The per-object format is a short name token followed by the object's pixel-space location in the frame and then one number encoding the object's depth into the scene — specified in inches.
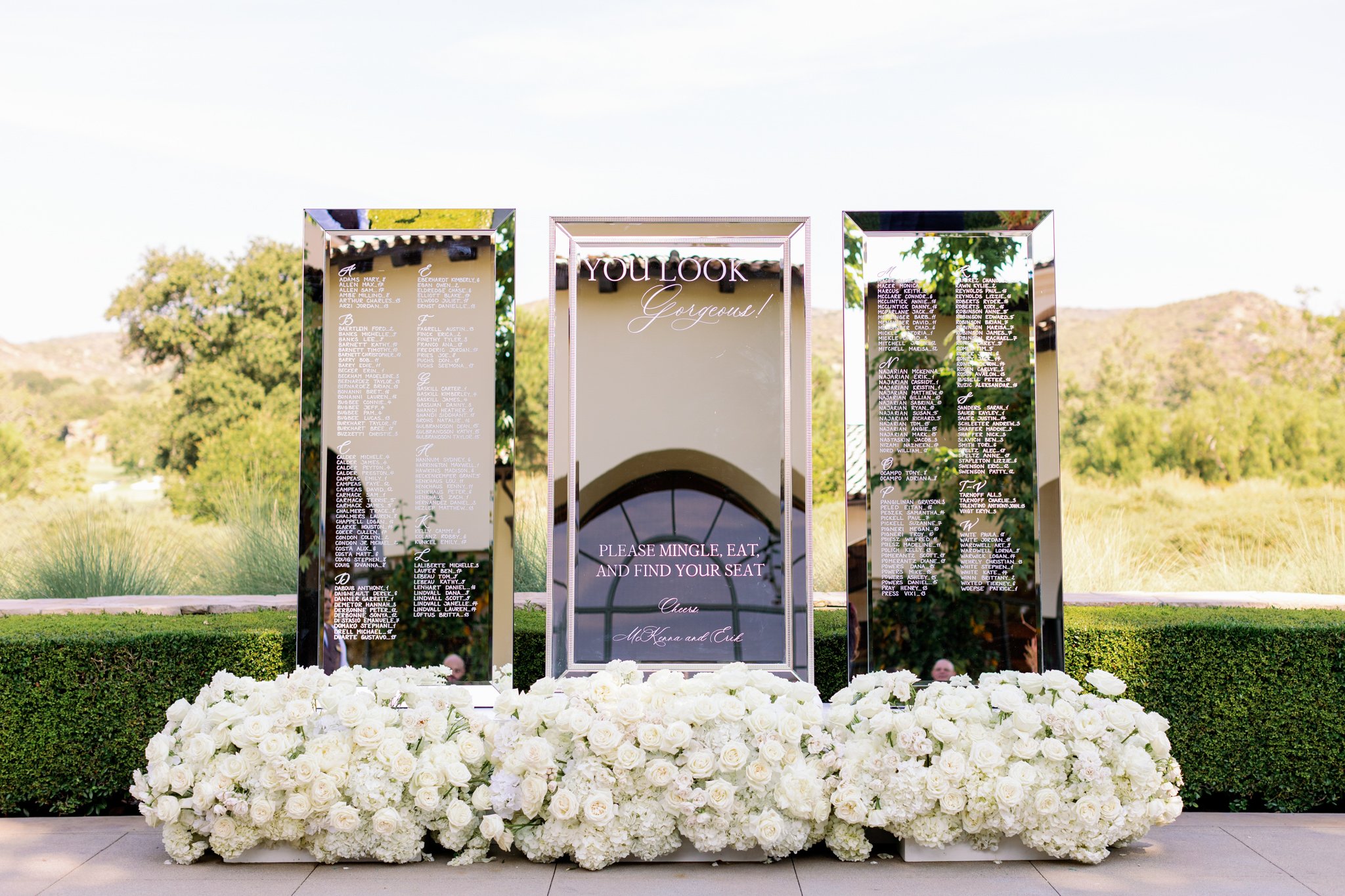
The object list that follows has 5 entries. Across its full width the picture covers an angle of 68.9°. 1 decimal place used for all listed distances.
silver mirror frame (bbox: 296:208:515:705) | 170.2
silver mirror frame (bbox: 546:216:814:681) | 168.4
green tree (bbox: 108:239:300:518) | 621.3
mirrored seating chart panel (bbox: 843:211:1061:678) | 168.9
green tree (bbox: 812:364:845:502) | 520.4
